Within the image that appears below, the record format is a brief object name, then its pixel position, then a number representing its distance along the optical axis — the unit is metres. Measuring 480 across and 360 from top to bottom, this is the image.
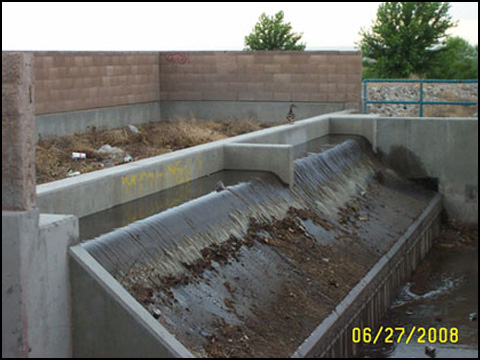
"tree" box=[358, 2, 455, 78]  38.50
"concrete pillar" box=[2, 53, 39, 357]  6.37
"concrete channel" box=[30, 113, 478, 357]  6.98
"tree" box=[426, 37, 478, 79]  39.81
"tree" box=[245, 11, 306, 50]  32.94
